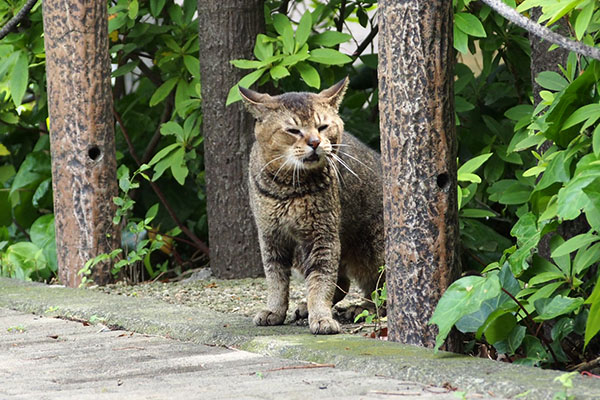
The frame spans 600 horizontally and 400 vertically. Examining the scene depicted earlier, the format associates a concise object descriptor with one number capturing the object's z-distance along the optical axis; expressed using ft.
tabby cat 26.45
